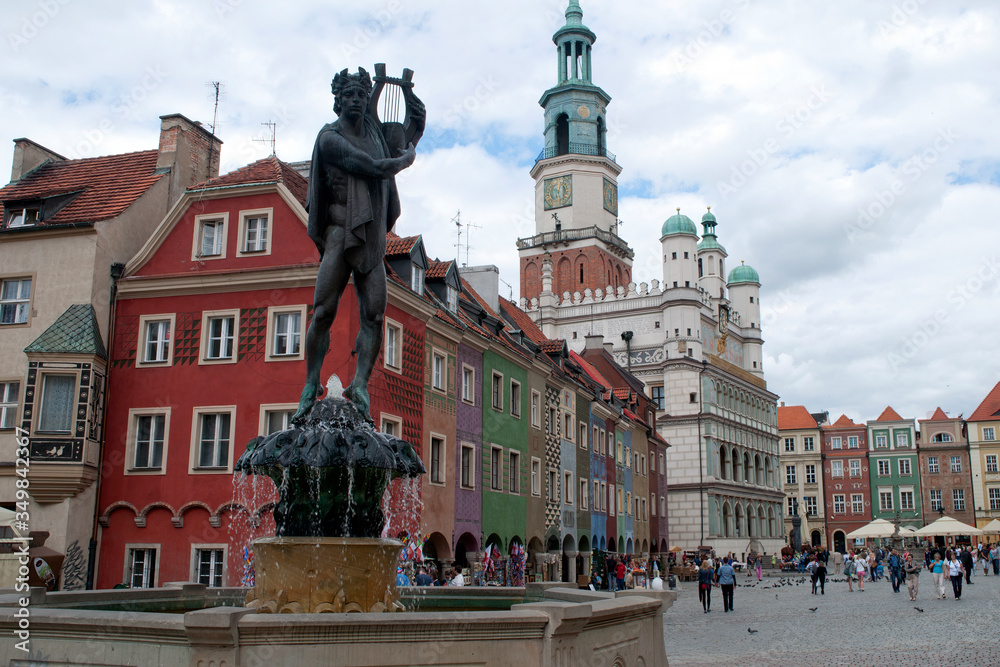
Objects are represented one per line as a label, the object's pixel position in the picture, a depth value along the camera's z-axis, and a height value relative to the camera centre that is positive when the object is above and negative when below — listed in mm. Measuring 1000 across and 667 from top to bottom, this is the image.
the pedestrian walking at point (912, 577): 29547 -1082
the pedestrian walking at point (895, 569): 35844 -1034
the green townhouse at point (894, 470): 95312 +6902
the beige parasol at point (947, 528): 45719 +625
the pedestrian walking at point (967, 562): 37681 -785
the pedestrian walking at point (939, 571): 30078 -917
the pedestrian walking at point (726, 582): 28344 -1253
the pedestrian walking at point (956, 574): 29562 -991
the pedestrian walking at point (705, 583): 28844 -1327
